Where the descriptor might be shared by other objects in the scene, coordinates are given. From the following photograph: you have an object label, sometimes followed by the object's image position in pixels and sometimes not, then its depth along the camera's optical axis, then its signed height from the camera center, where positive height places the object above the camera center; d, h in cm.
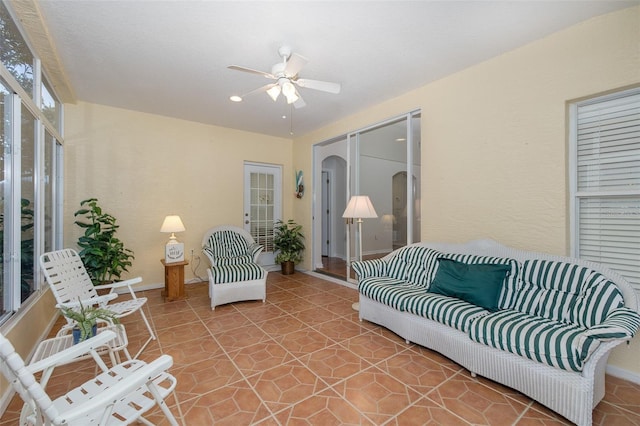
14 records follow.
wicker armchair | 357 -77
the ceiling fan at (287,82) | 241 +121
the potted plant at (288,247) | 542 -70
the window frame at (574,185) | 239 +25
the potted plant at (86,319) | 183 -76
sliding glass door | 372 +51
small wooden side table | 384 -98
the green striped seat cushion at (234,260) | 405 -74
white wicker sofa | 163 -79
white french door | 549 +20
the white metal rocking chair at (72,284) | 226 -67
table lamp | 389 -48
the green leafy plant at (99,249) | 346 -48
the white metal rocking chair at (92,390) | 98 -75
